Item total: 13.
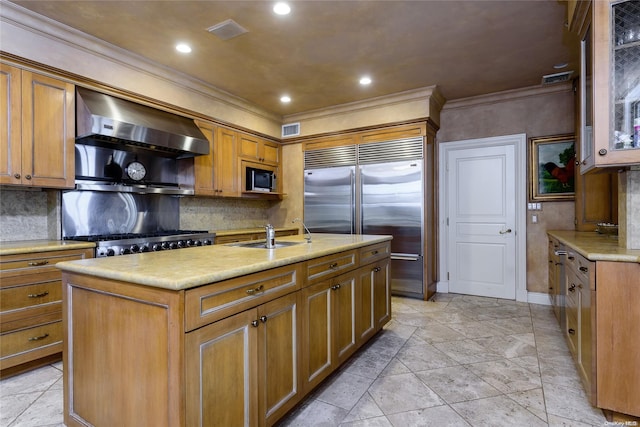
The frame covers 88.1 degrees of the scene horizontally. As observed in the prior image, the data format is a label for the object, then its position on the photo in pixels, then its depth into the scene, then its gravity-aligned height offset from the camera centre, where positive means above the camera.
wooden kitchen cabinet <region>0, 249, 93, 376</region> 2.33 -0.70
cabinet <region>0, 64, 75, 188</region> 2.56 +0.70
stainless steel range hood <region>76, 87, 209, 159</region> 2.92 +0.85
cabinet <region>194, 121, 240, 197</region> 4.13 +0.63
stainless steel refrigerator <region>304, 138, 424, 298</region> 4.41 +0.23
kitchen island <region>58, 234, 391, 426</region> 1.26 -0.55
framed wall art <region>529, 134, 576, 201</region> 4.08 +0.56
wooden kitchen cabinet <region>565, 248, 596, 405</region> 1.86 -0.66
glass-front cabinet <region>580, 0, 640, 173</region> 1.91 +0.78
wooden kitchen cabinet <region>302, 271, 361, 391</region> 1.96 -0.74
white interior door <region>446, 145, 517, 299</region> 4.39 -0.11
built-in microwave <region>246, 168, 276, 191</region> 4.79 +0.51
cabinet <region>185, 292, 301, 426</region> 1.29 -0.69
